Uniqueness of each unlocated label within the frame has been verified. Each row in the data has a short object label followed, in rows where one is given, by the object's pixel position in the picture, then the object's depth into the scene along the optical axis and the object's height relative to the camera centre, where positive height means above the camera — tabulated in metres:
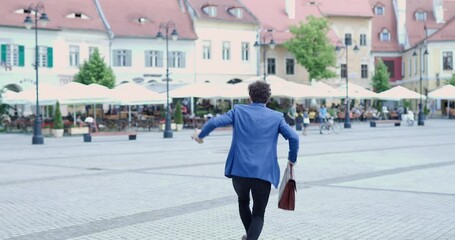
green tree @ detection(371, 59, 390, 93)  65.69 +3.04
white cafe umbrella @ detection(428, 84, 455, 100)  51.94 +1.33
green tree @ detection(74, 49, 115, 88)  45.78 +2.60
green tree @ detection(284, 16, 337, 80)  56.38 +5.20
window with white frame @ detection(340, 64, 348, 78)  65.83 +3.79
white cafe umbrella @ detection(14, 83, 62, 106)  33.03 +0.83
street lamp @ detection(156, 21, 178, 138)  31.25 -0.54
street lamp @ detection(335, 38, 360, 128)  41.07 -0.54
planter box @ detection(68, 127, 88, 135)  33.94 -0.86
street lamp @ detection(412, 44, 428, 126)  45.12 -0.54
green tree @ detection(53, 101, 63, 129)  32.88 -0.40
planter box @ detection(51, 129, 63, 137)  32.80 -0.92
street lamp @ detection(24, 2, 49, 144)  27.16 -0.56
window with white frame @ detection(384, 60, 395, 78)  73.88 +4.76
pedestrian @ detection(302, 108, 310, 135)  33.19 -0.45
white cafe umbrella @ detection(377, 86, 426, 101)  48.88 +1.13
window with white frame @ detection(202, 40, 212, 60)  55.19 +4.96
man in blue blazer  6.52 -0.34
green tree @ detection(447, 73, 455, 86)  62.06 +2.68
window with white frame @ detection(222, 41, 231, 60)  56.44 +4.97
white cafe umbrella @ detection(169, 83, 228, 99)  39.56 +1.19
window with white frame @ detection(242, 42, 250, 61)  57.59 +5.00
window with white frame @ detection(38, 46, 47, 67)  47.34 +3.82
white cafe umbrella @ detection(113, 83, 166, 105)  35.06 +0.85
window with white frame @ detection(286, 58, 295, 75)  61.86 +4.02
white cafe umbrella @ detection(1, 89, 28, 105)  35.05 +0.73
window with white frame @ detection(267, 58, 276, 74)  61.00 +4.01
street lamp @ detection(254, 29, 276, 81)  57.09 +6.27
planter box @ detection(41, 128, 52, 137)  33.78 -0.89
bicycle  35.10 -0.78
